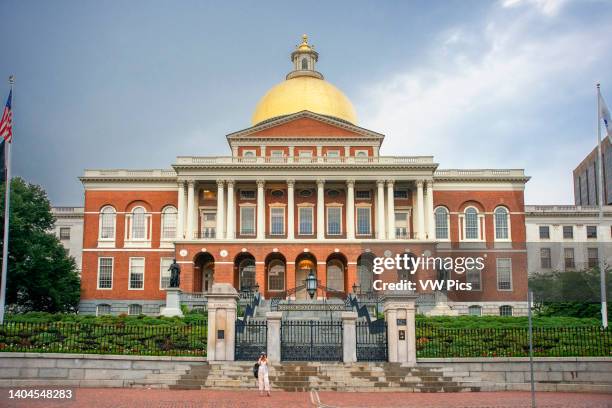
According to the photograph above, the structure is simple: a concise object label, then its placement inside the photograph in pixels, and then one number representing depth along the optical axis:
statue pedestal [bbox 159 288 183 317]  45.44
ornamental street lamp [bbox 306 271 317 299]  48.66
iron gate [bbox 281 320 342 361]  24.19
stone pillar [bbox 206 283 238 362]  23.78
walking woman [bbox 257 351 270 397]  21.03
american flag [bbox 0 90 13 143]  36.01
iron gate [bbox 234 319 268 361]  24.19
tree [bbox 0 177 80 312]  51.75
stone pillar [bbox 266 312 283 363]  23.77
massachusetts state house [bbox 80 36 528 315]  58.66
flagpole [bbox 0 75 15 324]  35.03
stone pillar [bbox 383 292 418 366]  23.77
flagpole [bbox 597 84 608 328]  34.81
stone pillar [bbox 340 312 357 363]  23.83
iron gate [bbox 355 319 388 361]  24.36
